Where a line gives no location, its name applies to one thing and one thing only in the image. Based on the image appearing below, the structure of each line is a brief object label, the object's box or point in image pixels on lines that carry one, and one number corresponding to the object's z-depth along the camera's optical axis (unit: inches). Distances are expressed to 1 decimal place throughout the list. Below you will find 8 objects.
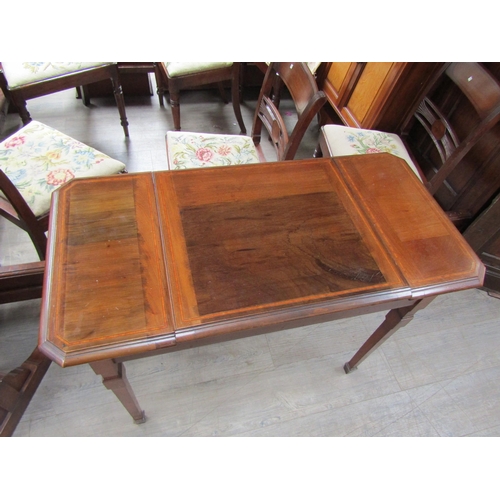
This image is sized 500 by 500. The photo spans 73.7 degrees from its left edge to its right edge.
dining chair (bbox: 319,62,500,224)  47.4
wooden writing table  28.0
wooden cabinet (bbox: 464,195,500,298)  56.7
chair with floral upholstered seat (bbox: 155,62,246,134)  71.1
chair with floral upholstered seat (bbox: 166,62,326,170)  48.2
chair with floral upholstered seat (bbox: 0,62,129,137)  63.6
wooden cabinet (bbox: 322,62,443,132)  60.0
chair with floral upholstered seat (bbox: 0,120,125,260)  48.4
